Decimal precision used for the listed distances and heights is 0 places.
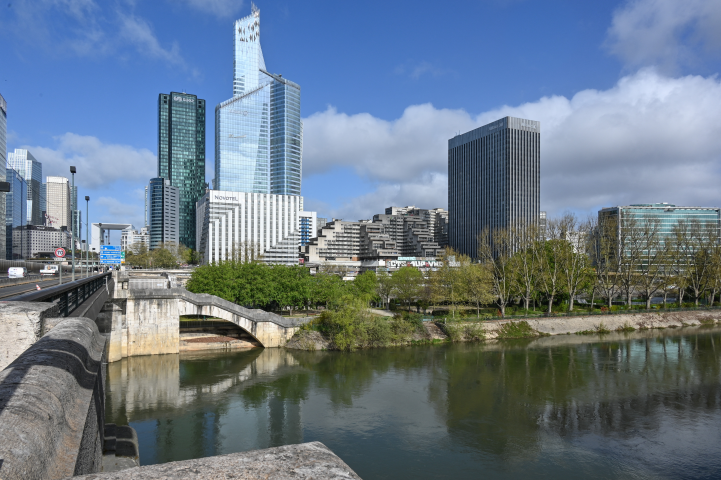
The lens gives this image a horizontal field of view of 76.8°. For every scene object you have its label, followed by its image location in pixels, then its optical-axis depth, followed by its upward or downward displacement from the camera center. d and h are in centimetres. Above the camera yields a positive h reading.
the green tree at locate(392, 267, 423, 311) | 7162 -571
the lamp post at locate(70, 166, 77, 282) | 3397 +248
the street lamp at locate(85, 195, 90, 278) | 5129 +341
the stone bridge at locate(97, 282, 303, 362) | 4591 -759
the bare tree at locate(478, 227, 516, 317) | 6631 -327
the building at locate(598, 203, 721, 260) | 15725 +1256
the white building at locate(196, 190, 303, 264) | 16400 +819
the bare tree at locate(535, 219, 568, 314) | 6631 -219
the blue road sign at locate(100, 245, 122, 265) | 5441 -107
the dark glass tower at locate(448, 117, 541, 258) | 17725 +2974
